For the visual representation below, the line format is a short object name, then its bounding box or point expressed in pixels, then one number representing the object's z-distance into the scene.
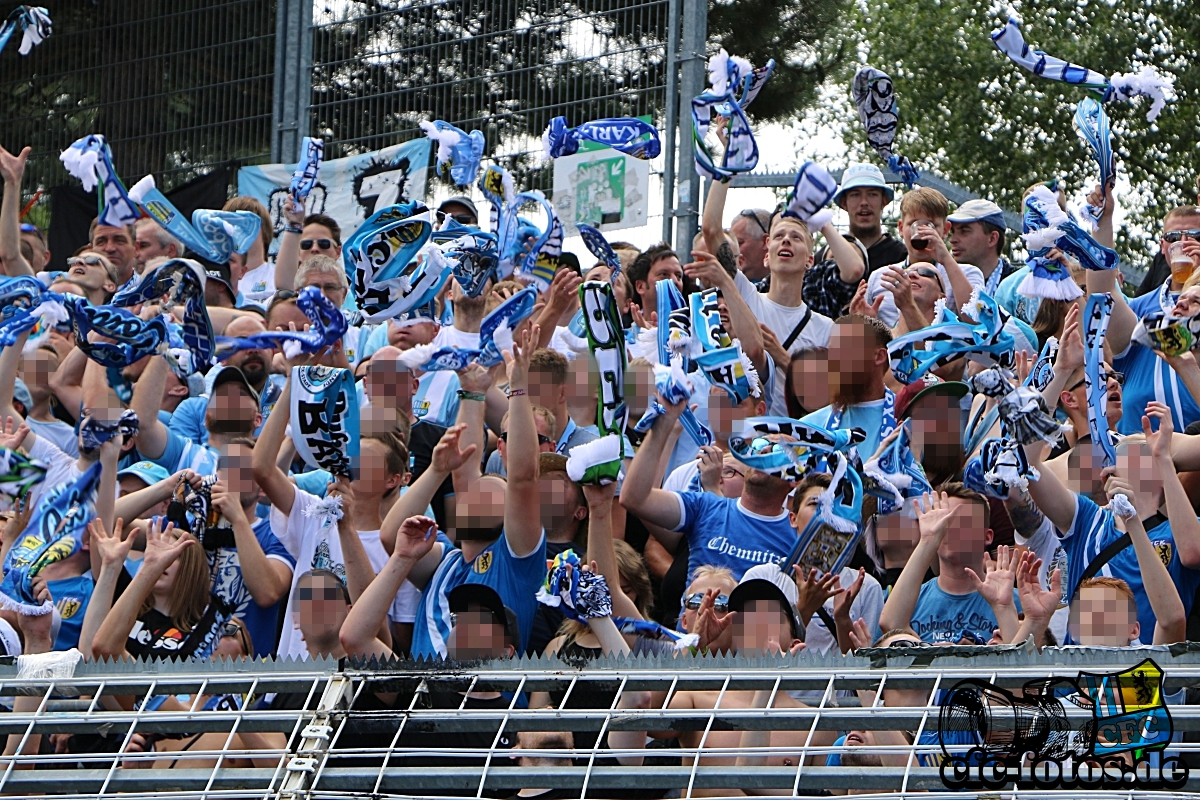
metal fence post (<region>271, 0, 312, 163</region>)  21.25
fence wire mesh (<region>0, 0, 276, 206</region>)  22.11
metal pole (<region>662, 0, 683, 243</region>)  17.64
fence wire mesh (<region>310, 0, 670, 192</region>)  18.42
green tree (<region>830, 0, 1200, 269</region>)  34.09
